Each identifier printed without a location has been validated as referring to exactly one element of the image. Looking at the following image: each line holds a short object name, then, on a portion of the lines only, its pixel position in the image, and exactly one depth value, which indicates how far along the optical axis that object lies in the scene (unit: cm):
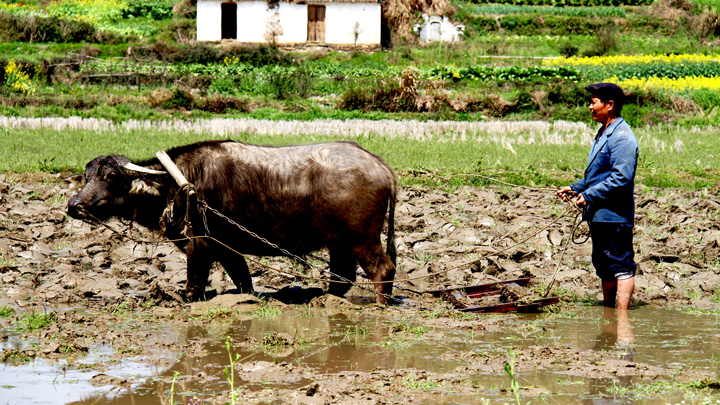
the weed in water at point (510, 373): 622
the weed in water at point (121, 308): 1277
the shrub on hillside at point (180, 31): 7600
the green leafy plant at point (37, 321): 1164
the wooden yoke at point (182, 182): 1295
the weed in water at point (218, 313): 1266
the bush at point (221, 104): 4553
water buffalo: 1339
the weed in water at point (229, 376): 729
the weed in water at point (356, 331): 1170
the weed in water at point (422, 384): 889
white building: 7375
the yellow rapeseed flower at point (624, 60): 6519
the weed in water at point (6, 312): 1237
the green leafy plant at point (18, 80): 4928
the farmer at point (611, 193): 1251
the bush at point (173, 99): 4534
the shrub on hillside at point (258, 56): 6506
